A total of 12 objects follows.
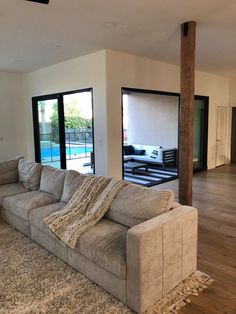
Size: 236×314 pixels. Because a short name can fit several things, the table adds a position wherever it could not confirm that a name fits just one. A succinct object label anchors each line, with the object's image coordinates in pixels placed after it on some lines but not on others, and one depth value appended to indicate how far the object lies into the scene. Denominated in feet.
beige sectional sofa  6.62
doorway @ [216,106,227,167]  27.22
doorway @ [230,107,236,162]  29.40
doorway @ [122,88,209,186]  24.54
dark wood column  12.00
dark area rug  21.16
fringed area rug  6.87
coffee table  24.16
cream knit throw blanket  8.50
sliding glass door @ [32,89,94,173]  20.56
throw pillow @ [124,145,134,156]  29.86
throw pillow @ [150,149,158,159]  27.37
